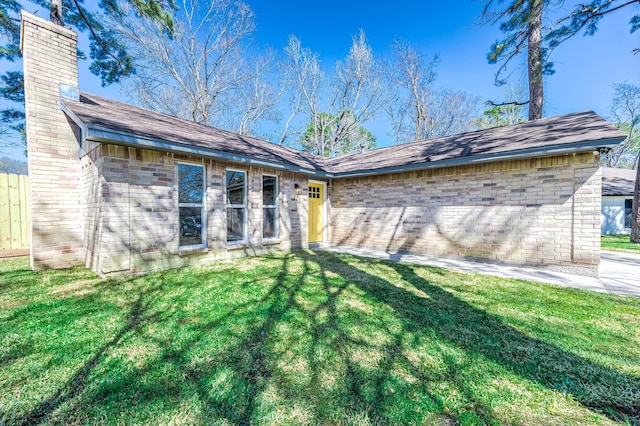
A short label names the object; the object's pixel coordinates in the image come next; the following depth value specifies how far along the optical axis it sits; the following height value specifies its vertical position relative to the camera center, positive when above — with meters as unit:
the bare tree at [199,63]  14.66 +9.07
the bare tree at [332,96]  19.17 +8.77
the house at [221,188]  5.14 +0.44
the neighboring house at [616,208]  14.99 -0.23
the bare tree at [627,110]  21.98 +8.33
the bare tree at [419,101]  19.83 +8.73
